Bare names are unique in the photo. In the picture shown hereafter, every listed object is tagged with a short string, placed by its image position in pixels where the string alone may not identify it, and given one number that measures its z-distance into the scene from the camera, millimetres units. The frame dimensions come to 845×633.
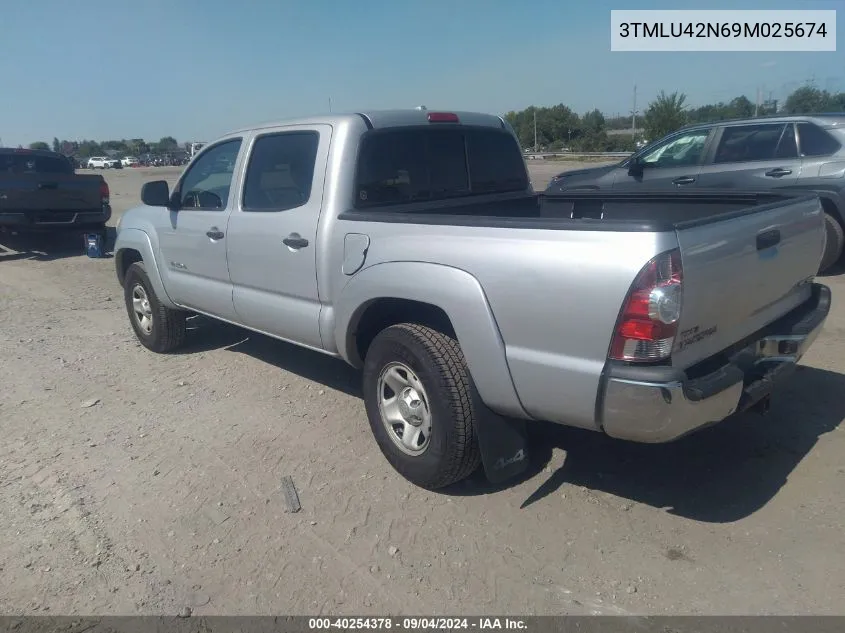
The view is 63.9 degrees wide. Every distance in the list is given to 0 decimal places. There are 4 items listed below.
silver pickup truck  2607
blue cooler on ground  11242
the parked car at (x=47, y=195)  10750
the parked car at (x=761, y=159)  7418
